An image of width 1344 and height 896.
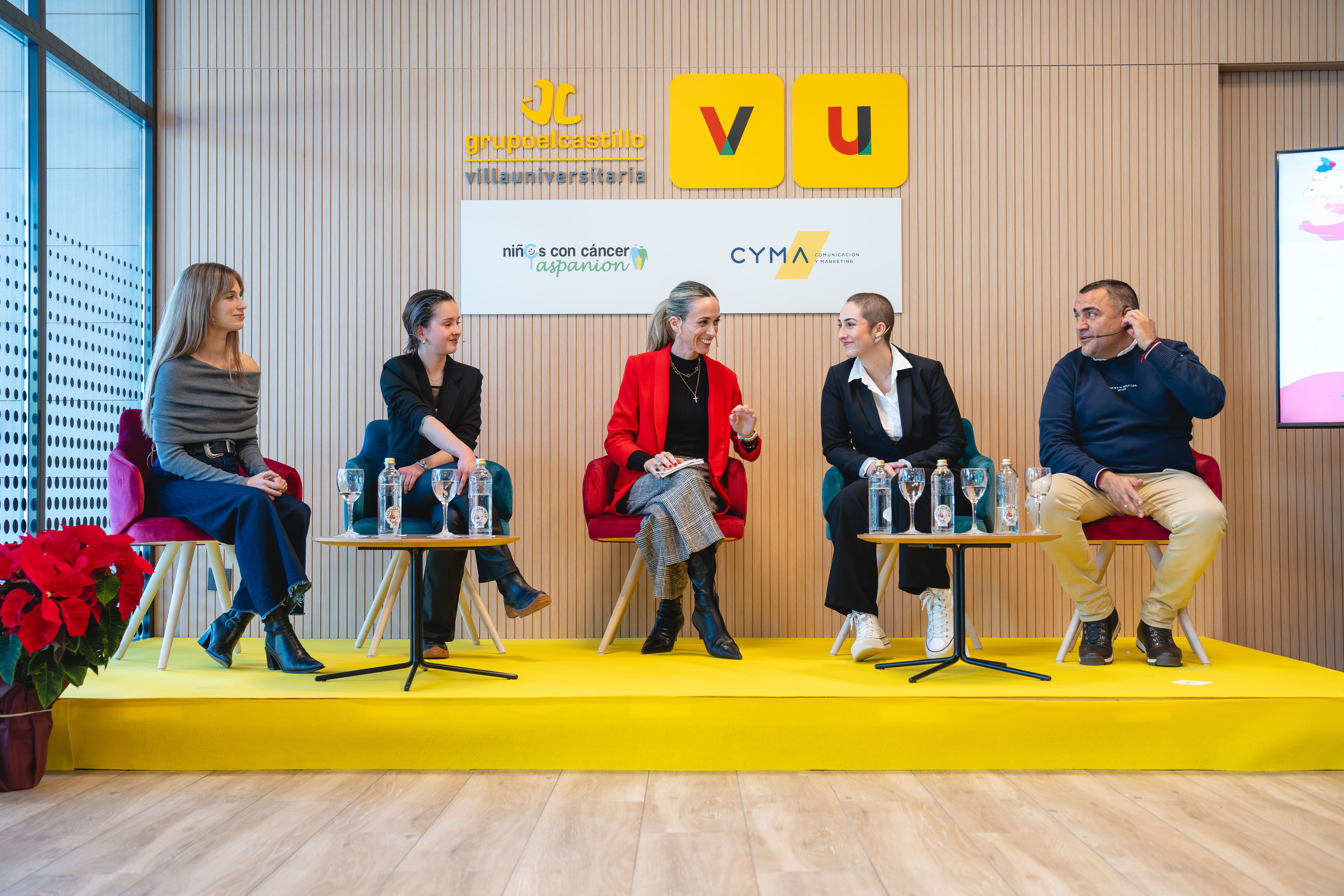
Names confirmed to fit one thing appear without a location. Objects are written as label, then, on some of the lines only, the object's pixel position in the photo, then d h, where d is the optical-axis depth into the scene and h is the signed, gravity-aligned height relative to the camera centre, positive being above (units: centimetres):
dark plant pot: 236 -68
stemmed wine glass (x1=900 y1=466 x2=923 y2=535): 297 -9
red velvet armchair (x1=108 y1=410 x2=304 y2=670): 303 -23
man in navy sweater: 311 +1
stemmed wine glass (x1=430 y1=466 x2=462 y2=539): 298 -8
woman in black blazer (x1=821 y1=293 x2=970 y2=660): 322 +11
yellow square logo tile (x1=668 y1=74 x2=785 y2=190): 407 +136
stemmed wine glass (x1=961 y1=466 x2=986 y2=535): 302 -8
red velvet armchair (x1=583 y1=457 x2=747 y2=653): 340 -21
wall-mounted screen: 392 +68
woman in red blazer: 326 +4
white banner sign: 406 +85
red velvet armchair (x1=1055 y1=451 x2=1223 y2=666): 319 -25
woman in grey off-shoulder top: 288 -2
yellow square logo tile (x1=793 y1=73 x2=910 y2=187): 407 +136
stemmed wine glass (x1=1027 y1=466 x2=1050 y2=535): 303 -8
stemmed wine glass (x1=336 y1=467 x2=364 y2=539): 298 -8
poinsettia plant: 231 -35
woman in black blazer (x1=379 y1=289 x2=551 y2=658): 332 +9
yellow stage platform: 255 -72
